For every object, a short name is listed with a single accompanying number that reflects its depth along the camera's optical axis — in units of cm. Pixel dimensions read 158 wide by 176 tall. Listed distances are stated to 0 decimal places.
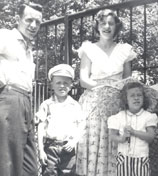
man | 314
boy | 377
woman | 380
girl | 347
